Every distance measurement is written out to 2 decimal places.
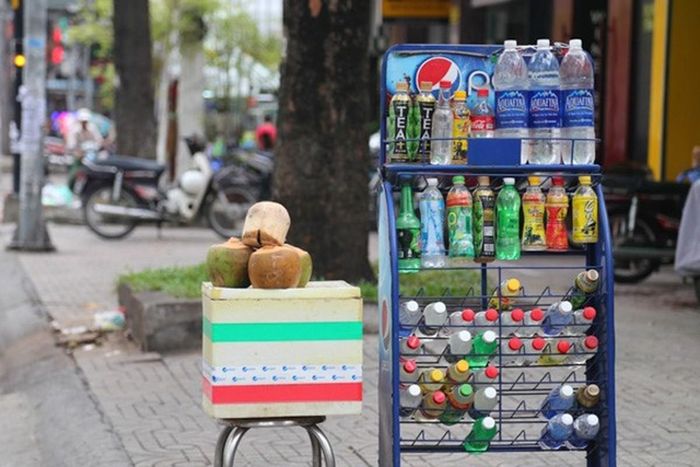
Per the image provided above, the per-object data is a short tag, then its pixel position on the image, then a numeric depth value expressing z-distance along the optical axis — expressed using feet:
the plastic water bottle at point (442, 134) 30.37
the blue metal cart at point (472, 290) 30.04
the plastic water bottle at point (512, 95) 30.50
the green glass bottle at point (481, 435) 30.35
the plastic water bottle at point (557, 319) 30.45
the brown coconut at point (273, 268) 30.17
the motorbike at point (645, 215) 78.69
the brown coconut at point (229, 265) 31.22
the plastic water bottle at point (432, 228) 30.17
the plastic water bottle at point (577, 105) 30.48
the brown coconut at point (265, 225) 31.65
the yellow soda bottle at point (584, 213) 30.19
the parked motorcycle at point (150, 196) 110.52
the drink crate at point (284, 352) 29.68
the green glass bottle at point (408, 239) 30.19
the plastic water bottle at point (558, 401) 30.66
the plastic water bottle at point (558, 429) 30.63
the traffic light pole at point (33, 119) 95.91
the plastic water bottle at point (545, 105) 30.53
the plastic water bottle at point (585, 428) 30.60
